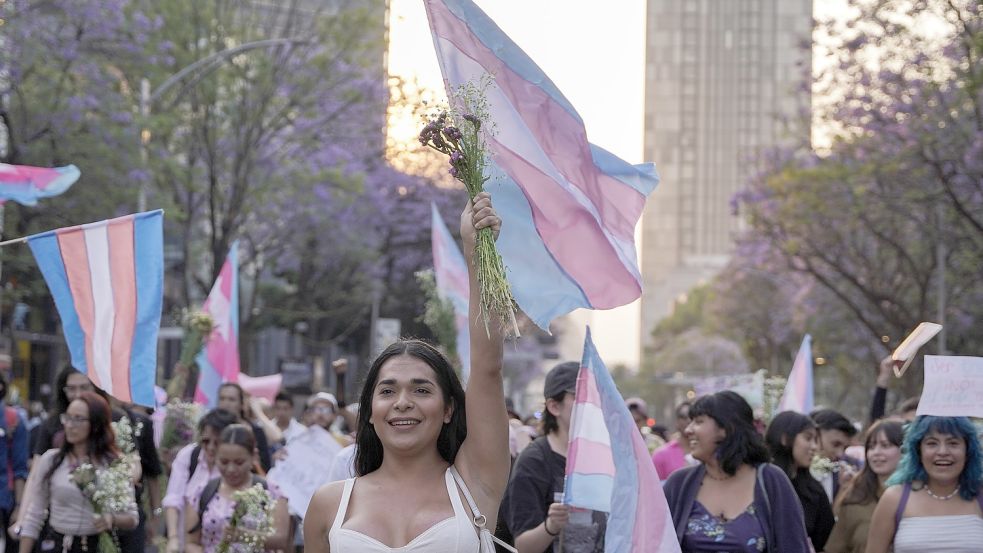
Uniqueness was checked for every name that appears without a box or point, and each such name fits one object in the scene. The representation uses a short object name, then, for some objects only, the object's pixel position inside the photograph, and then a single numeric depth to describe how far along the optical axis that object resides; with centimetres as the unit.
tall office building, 16325
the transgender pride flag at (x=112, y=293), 903
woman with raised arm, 425
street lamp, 2369
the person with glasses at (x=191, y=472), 918
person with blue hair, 686
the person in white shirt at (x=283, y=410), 1392
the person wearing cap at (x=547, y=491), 718
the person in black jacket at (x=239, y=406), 1077
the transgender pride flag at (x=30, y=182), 986
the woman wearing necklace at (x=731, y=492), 641
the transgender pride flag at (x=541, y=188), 560
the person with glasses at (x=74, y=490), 838
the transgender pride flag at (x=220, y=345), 1486
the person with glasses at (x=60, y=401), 904
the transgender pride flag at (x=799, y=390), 1362
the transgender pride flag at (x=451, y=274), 1616
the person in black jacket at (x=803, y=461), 822
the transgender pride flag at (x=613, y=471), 649
